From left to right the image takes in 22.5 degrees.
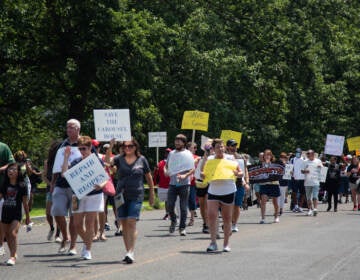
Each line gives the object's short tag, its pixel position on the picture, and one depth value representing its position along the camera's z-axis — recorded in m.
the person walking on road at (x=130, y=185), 11.84
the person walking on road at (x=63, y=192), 12.43
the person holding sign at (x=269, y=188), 21.18
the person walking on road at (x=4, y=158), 12.04
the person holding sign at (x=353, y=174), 27.97
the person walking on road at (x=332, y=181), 26.72
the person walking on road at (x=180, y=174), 16.45
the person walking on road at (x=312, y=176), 24.27
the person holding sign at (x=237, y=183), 17.14
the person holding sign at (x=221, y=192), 13.36
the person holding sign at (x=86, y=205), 11.95
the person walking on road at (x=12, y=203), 11.84
